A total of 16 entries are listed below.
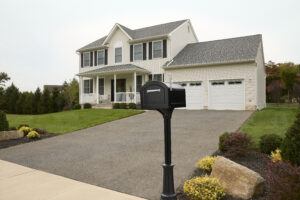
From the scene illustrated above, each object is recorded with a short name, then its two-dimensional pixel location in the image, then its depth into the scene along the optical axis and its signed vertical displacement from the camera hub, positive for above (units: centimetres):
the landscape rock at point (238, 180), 401 -153
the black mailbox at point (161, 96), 361 +9
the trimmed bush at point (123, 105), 1764 -37
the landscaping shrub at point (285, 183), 319 -126
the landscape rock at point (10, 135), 948 -151
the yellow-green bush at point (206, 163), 510 -149
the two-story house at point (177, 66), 1530 +280
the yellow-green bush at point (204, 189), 386 -162
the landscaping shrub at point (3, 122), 977 -97
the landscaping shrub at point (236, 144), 583 -121
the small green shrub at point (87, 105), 1950 -40
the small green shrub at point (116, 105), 1790 -37
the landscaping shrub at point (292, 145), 410 -85
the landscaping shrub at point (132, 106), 1747 -41
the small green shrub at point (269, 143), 603 -119
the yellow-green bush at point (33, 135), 949 -150
